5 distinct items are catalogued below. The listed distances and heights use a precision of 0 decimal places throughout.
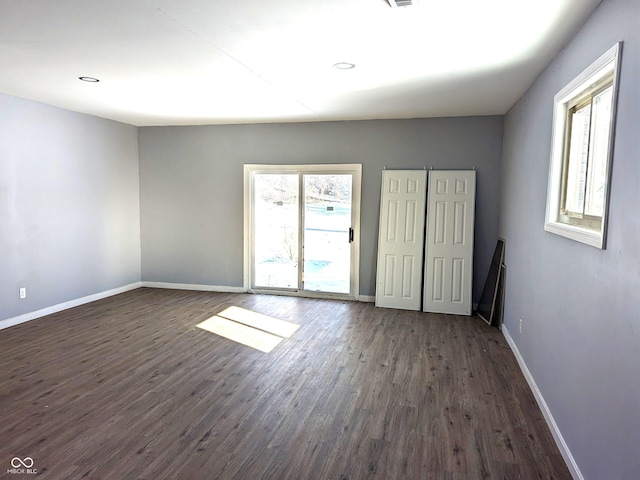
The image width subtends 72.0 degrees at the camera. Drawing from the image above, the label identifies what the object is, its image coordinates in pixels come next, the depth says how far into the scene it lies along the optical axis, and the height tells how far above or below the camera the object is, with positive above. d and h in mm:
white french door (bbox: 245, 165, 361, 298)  6188 -357
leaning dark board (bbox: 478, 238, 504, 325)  5098 -971
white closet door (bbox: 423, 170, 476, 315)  5586 -439
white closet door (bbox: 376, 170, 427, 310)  5750 -431
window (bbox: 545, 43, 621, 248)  2193 +355
